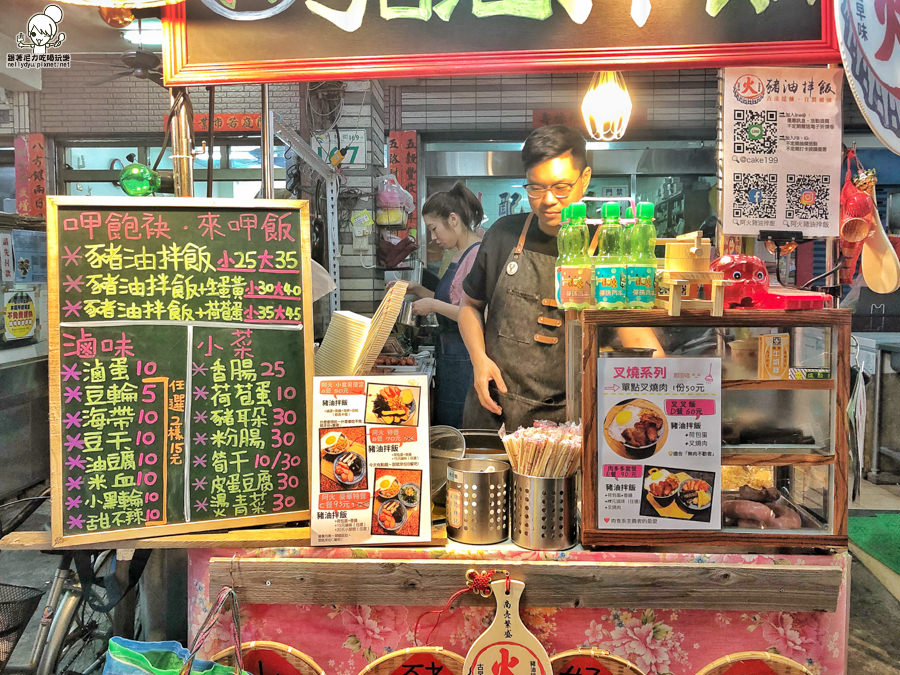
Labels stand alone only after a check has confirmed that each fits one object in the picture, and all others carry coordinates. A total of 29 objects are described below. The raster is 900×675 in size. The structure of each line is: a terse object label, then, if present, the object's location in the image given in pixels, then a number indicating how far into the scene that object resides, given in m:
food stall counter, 1.81
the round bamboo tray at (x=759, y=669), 1.80
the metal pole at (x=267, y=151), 2.24
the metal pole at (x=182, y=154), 2.20
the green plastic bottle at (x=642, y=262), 1.82
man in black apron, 3.15
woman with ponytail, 3.72
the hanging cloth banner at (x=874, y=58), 1.70
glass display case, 1.78
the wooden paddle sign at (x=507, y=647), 1.80
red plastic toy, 1.84
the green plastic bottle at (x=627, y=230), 1.93
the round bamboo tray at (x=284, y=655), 1.89
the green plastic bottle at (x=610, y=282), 1.82
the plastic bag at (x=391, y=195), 4.78
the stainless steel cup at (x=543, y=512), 1.86
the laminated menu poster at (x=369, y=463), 1.89
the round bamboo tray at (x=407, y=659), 1.86
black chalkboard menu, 1.92
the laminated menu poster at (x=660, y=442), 1.81
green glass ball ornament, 2.31
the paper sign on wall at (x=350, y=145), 4.87
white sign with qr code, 2.01
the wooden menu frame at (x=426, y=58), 1.93
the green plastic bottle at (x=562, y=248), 1.92
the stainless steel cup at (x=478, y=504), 1.88
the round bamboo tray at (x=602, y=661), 1.83
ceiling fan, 2.50
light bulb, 3.58
